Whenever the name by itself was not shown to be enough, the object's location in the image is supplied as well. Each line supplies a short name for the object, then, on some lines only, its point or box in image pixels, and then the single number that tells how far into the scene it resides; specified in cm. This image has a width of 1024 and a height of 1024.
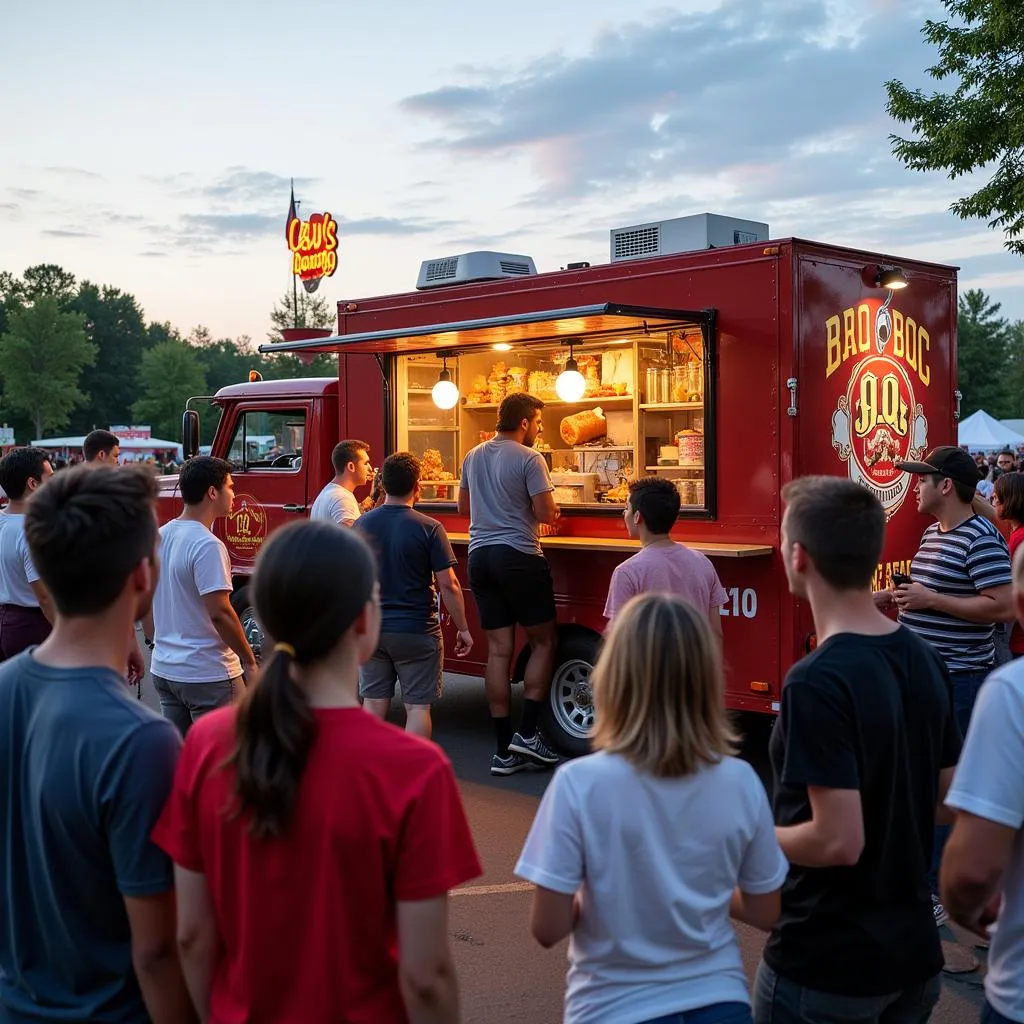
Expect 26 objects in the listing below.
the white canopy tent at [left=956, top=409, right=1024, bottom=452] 3216
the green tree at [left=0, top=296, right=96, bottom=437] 6400
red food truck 679
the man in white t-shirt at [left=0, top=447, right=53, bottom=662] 586
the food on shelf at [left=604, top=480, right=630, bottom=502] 841
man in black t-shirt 237
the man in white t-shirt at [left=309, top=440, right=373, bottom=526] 790
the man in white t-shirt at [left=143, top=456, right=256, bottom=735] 514
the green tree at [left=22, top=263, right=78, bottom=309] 10200
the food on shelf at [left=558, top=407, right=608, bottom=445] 898
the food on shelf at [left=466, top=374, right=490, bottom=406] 973
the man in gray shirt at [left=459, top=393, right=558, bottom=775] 740
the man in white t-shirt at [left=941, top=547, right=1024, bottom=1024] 206
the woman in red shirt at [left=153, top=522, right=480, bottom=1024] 185
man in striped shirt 480
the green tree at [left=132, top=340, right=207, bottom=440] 7956
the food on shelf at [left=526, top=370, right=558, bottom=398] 938
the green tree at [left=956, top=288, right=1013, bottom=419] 6084
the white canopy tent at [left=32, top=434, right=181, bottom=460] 6059
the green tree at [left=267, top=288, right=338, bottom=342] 6538
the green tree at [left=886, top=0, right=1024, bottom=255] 1358
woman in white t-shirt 212
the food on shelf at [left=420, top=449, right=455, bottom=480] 954
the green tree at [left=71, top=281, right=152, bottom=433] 9444
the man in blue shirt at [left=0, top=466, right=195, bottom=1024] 199
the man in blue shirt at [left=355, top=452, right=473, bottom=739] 654
